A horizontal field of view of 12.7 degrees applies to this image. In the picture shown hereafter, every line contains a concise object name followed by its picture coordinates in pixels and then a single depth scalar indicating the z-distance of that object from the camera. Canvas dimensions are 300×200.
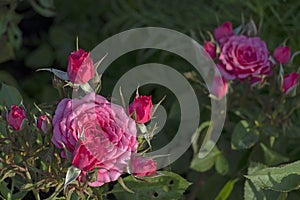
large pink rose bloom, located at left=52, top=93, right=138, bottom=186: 1.03
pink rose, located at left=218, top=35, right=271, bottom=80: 1.24
